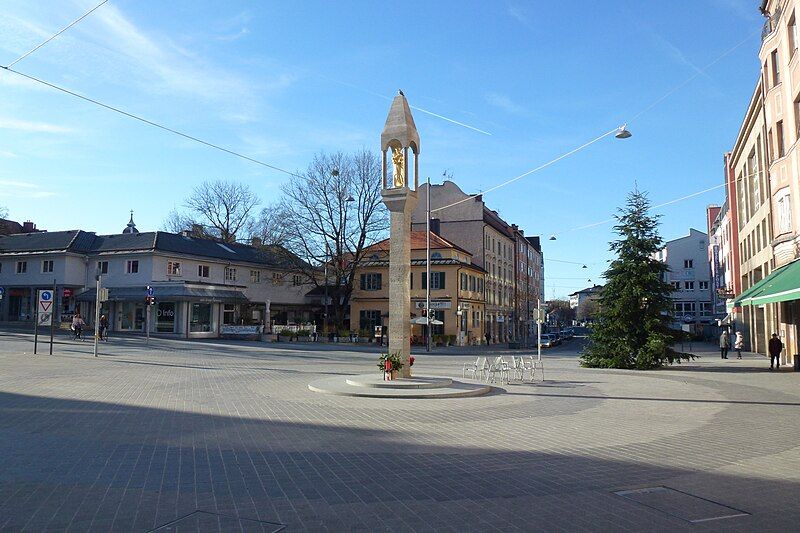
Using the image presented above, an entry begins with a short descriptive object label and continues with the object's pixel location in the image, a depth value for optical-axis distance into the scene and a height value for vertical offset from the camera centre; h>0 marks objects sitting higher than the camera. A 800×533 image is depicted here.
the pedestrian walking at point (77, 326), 40.91 -0.18
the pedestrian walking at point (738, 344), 37.01 -1.18
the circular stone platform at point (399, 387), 15.64 -1.71
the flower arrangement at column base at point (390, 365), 17.42 -1.18
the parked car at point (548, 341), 54.34 -1.52
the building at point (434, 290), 54.25 +3.10
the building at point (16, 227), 62.94 +11.79
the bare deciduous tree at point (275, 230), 50.19 +7.97
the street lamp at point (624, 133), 19.22 +5.97
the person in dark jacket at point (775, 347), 26.94 -0.98
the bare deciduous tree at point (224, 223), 69.25 +11.47
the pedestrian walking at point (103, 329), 40.47 -0.38
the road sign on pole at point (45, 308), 27.03 +0.67
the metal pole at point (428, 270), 40.09 +3.58
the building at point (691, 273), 87.94 +7.34
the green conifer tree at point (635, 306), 27.17 +0.82
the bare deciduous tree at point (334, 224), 50.03 +8.20
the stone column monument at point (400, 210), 18.16 +3.42
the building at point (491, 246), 64.81 +8.92
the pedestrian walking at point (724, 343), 36.01 -1.09
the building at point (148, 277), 48.97 +4.08
